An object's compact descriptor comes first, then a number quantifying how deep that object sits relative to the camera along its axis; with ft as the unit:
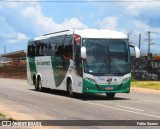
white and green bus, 73.77
